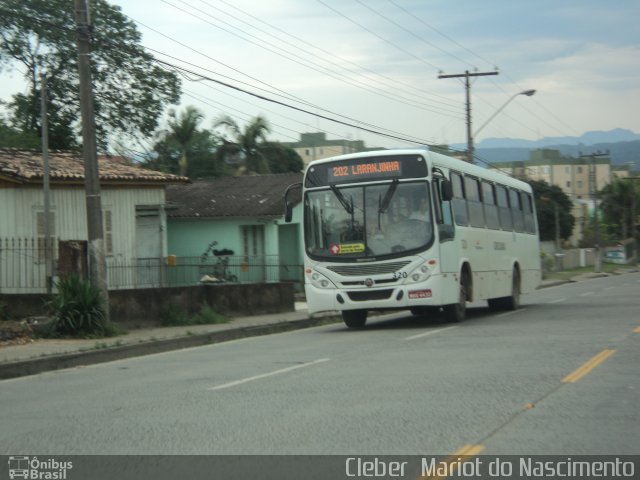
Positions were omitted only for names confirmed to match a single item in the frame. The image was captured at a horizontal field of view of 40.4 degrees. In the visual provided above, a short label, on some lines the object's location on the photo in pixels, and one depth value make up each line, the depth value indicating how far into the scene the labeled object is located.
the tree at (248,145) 53.84
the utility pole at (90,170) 17.45
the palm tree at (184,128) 54.06
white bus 17.50
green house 34.28
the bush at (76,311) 17.09
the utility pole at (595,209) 62.78
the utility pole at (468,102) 37.81
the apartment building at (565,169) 135.62
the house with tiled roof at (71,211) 20.90
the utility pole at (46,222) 19.45
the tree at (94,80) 38.47
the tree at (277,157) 55.69
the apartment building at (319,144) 113.62
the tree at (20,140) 36.81
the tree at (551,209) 76.75
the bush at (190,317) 20.34
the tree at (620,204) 88.69
